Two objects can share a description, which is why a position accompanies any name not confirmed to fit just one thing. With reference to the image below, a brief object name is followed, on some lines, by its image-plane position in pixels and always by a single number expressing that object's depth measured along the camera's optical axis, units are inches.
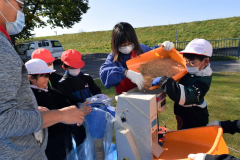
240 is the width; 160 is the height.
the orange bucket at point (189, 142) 59.7
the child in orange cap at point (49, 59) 104.3
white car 512.1
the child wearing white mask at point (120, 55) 68.9
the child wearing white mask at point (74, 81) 90.9
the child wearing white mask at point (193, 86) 56.6
